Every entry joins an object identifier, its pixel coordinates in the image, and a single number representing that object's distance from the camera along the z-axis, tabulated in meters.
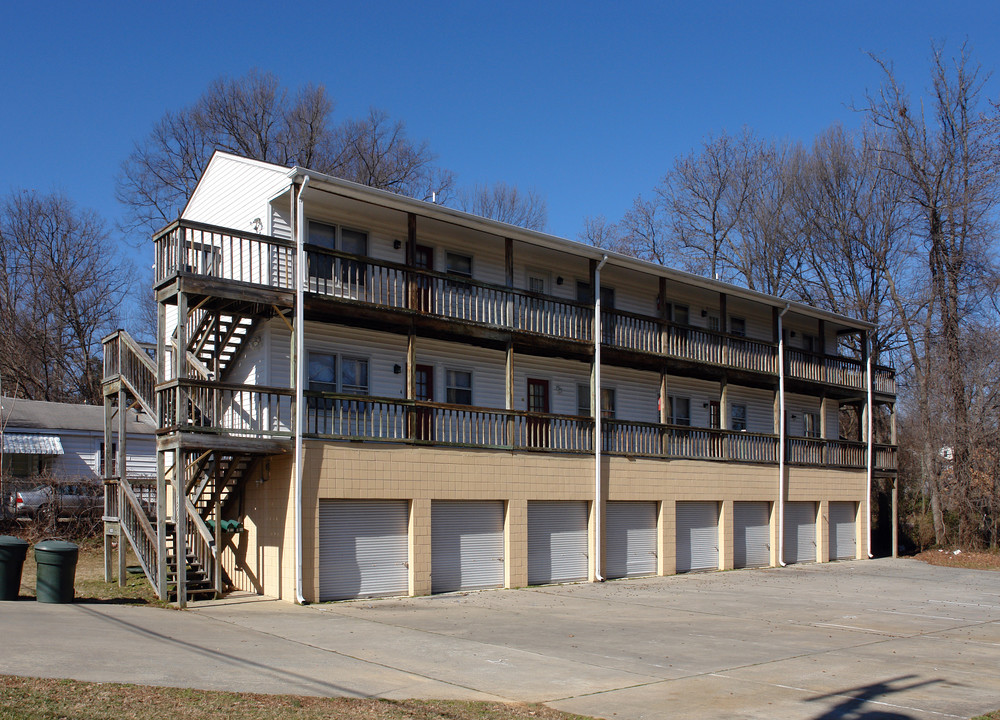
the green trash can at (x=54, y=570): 14.49
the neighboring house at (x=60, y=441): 31.45
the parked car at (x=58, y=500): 24.56
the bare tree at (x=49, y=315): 41.03
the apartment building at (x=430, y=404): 16.92
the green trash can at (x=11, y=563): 14.46
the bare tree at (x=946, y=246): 33.59
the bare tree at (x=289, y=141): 41.62
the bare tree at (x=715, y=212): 43.84
